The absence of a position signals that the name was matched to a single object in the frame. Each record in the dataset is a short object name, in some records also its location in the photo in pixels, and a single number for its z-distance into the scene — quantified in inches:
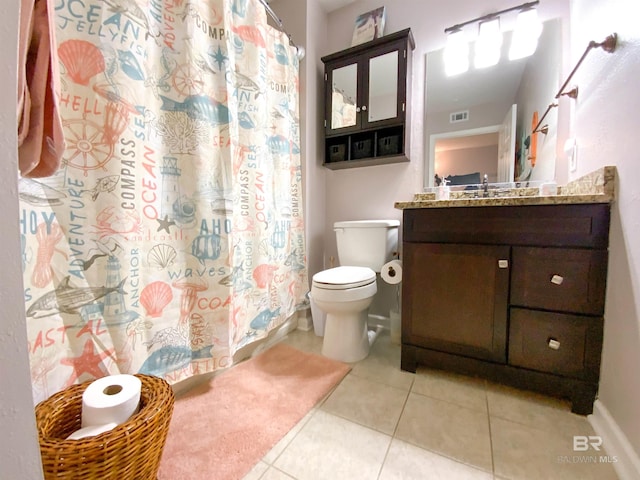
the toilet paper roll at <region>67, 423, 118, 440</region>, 24.3
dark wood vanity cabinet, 37.5
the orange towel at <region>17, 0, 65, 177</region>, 20.3
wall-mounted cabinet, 63.2
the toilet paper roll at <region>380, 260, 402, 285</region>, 58.8
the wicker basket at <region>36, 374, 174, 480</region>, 21.6
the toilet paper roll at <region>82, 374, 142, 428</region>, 25.4
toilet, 52.0
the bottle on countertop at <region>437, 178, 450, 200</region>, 62.5
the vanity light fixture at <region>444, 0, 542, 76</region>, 55.3
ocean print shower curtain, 29.4
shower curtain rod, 61.7
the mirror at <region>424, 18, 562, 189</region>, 55.2
